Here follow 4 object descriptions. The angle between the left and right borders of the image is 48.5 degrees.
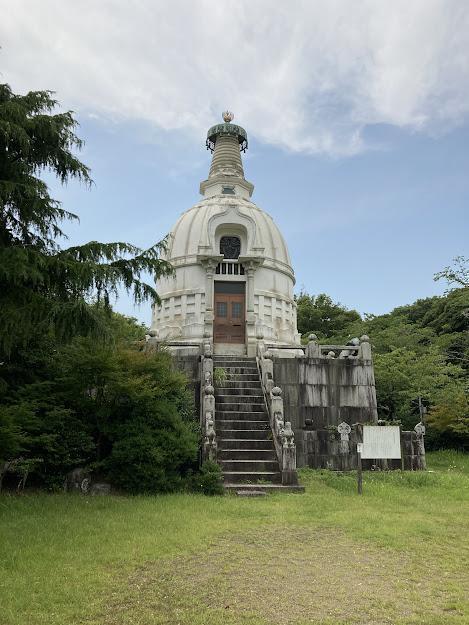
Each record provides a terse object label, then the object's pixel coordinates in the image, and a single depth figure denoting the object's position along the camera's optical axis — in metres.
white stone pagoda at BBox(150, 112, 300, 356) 20.44
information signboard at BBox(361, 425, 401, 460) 12.63
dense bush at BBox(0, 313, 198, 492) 11.07
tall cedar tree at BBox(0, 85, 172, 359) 8.90
